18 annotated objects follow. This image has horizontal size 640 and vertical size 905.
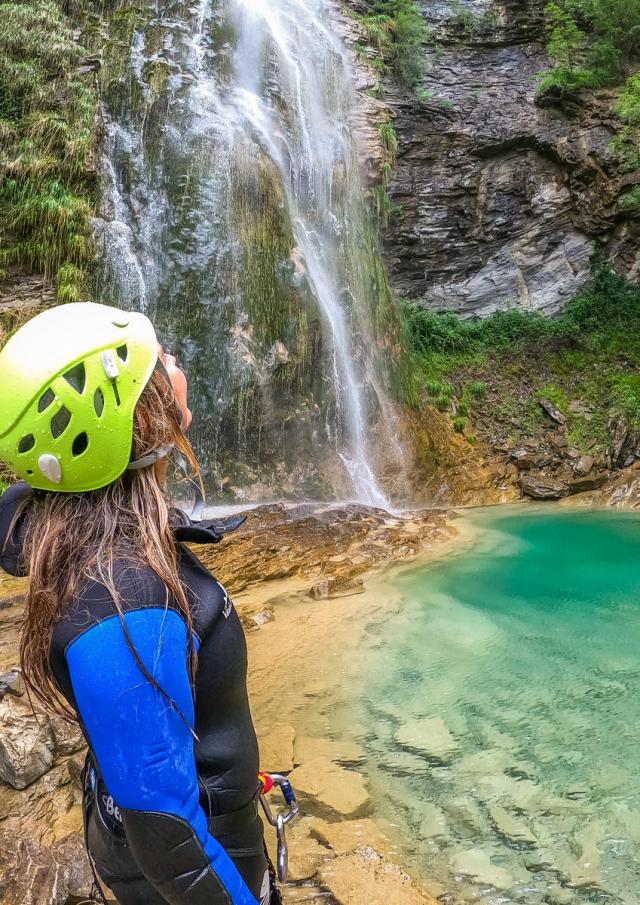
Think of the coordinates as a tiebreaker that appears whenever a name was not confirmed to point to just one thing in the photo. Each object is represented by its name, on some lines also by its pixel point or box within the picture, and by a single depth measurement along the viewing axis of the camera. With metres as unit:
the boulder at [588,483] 11.10
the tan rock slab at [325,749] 3.17
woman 0.98
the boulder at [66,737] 2.77
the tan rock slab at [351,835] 2.51
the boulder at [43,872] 2.17
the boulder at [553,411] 12.68
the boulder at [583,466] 11.65
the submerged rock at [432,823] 2.58
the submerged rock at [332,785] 2.79
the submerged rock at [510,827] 2.52
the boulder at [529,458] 11.85
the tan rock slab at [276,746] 3.08
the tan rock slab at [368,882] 2.23
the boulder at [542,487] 10.98
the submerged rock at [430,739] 3.16
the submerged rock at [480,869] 2.31
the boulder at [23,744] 2.64
